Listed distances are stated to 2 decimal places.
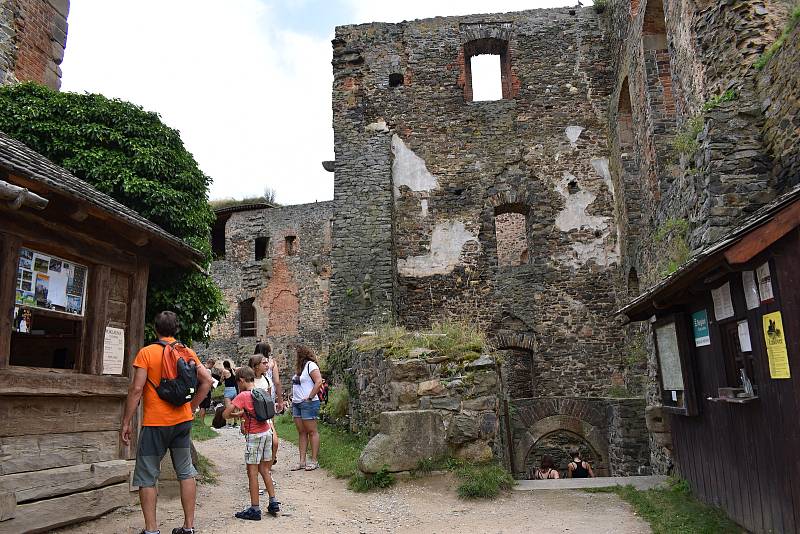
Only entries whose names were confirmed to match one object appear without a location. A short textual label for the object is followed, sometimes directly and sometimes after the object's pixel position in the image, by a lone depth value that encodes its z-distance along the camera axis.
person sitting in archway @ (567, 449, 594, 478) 12.19
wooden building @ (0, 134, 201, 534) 4.76
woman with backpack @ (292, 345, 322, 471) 7.71
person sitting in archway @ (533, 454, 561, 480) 12.80
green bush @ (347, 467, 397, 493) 6.65
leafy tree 7.36
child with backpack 5.56
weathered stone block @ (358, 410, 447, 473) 6.75
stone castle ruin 12.84
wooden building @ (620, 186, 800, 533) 3.96
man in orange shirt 4.57
